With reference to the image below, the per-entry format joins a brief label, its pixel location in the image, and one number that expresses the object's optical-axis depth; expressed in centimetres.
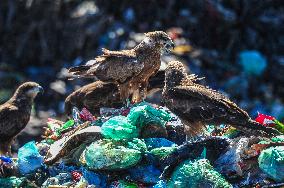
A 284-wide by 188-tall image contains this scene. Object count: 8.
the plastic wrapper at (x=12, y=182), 1548
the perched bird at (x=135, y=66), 1778
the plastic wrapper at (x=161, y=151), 1493
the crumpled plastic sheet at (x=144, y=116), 1570
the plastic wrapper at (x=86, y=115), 1742
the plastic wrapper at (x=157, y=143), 1539
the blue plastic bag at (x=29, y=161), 1580
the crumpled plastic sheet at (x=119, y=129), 1524
